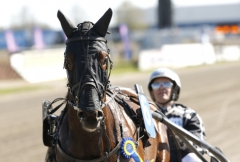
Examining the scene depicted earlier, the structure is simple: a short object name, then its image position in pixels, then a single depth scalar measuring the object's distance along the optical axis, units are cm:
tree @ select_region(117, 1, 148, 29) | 11699
